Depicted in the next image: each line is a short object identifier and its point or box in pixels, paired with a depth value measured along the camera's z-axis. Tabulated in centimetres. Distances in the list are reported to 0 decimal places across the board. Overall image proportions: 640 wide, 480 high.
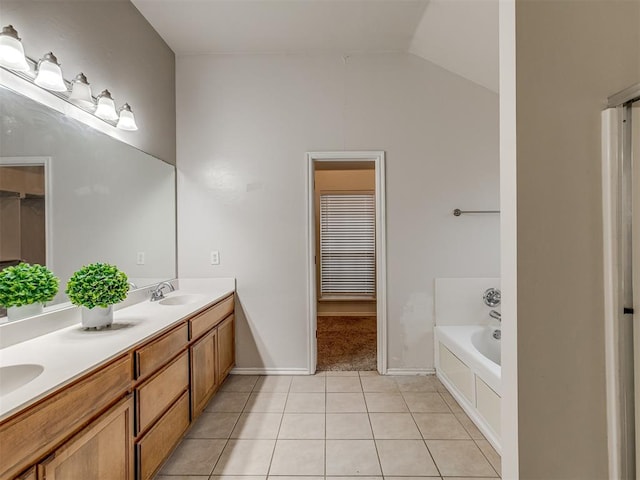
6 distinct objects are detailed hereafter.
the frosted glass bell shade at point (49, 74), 154
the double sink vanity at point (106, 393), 97
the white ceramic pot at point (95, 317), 162
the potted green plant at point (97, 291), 153
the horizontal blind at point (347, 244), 520
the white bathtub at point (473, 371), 197
